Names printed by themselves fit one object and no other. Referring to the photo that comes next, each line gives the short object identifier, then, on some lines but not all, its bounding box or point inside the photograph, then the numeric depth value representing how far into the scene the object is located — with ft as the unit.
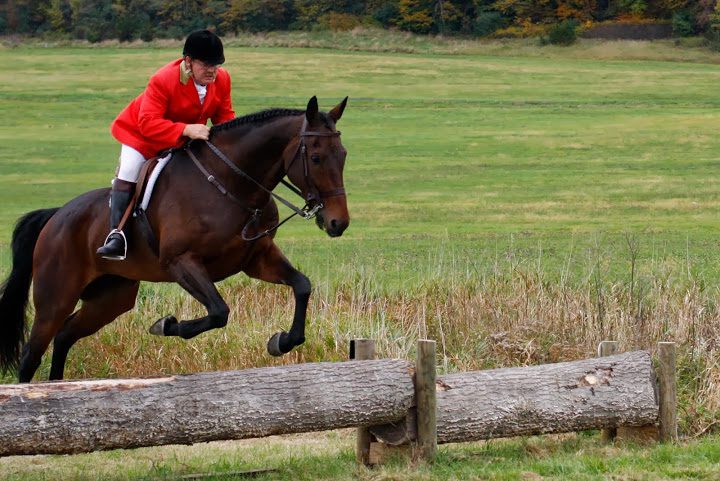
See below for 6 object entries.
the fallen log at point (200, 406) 47.78
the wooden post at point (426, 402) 53.11
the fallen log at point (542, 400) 53.93
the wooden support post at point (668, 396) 56.90
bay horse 54.13
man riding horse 58.08
